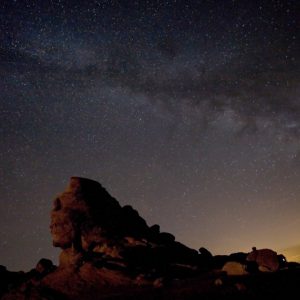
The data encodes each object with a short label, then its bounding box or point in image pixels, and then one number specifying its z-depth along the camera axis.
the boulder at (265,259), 27.23
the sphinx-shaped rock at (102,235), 29.84
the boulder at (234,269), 25.46
